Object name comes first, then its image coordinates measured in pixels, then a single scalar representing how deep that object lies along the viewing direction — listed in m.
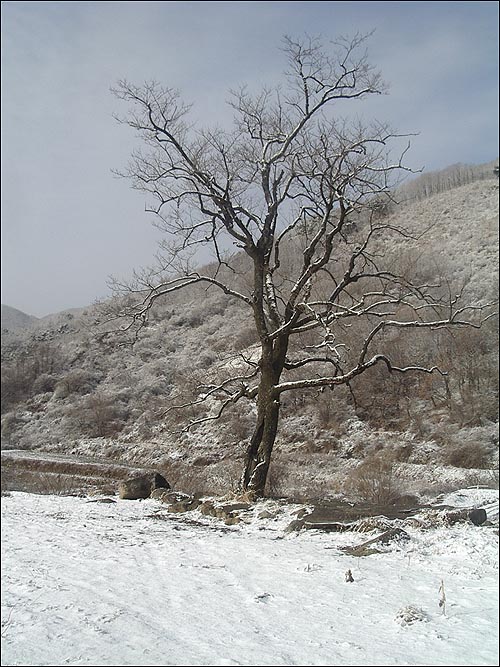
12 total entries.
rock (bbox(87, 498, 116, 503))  10.86
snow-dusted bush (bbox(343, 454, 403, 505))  10.97
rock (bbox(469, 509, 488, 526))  6.96
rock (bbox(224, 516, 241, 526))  8.62
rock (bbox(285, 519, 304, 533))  7.67
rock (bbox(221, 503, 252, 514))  9.52
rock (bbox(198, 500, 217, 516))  9.42
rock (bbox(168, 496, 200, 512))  9.83
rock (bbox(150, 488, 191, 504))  11.02
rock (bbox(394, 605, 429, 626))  3.99
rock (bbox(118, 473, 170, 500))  11.82
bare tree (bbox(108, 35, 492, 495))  10.77
